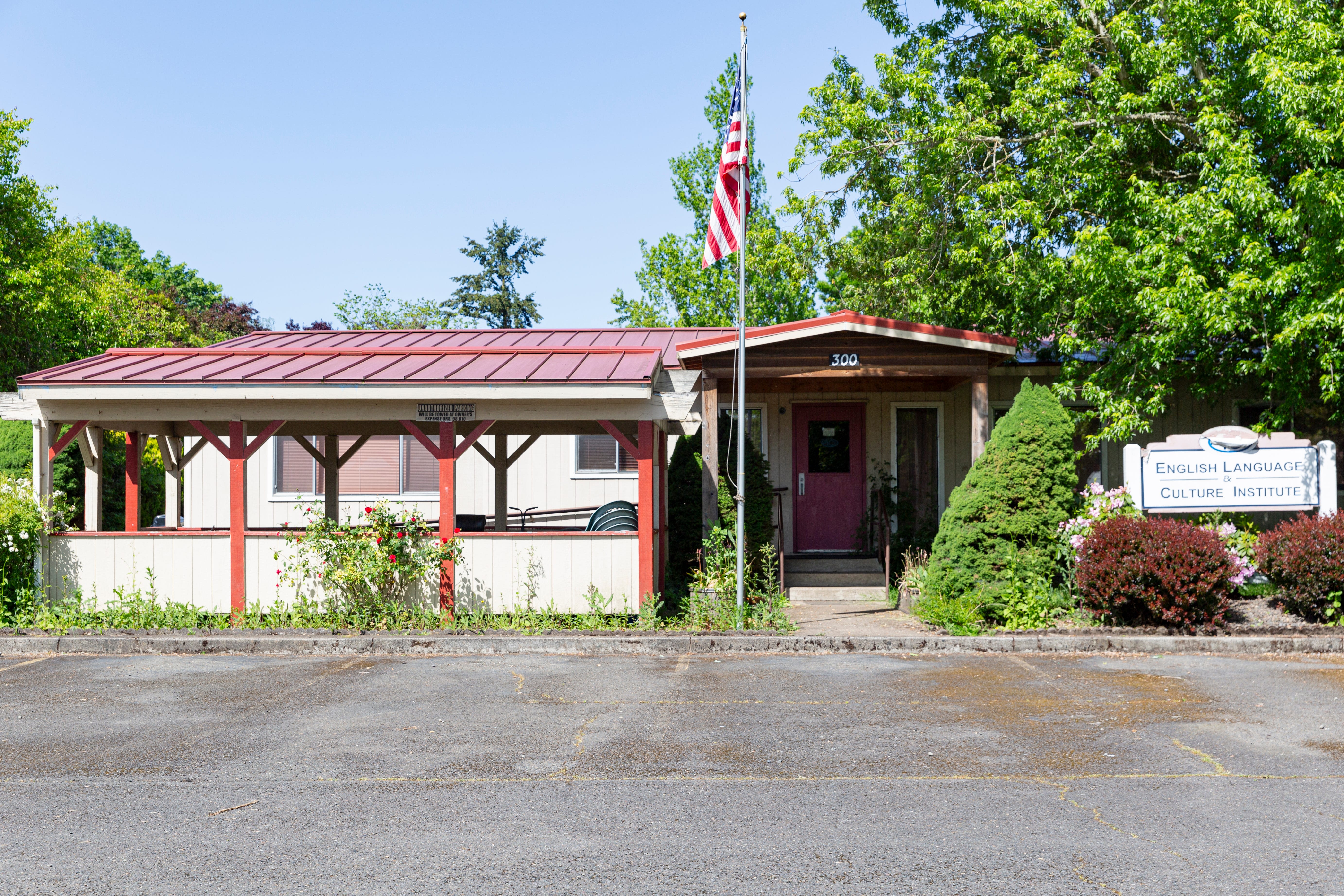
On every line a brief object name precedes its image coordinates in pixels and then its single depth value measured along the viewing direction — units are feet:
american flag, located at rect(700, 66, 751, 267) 33.50
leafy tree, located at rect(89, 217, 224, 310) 178.29
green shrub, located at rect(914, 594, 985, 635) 33.47
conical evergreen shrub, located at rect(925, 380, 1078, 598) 35.06
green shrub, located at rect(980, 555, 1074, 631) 33.99
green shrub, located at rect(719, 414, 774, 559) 38.83
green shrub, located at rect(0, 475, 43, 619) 34.37
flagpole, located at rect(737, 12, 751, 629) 33.24
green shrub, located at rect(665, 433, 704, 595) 41.29
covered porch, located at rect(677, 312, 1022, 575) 48.34
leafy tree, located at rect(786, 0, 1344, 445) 36.27
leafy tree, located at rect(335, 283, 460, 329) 168.25
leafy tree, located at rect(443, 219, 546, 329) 167.12
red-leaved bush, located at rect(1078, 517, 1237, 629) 31.78
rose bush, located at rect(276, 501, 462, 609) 34.12
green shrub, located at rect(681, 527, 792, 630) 34.50
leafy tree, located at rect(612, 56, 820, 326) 81.56
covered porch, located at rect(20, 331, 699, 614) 34.81
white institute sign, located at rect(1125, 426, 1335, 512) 36.65
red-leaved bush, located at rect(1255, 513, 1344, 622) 32.96
